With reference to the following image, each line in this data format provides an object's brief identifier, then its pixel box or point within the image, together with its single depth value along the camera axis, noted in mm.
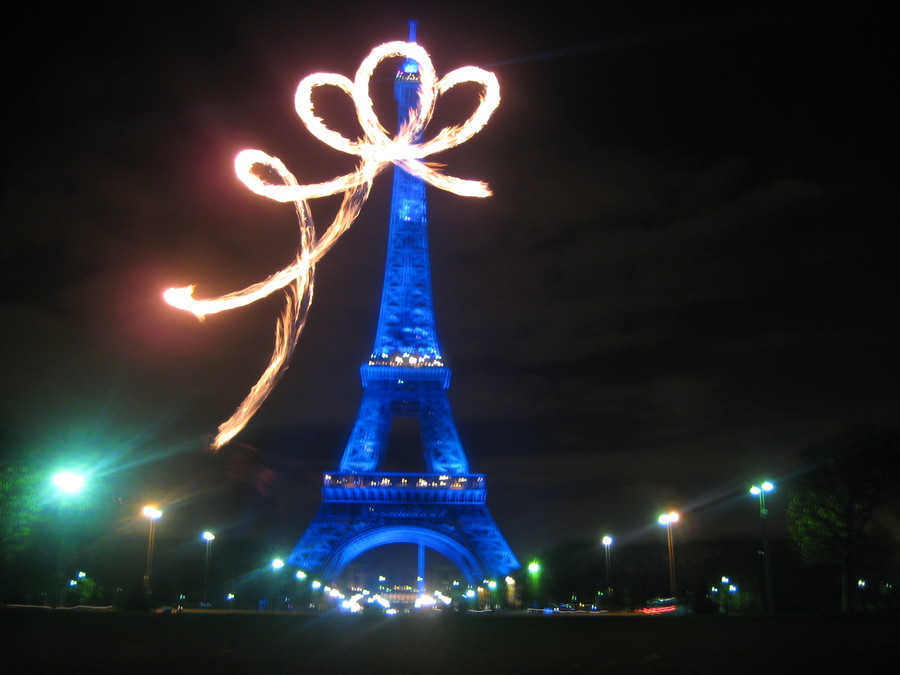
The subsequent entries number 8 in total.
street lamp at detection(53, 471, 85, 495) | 40562
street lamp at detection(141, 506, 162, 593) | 51062
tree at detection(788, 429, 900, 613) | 52094
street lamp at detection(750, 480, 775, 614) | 44075
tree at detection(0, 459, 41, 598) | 42781
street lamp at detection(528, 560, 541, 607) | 82812
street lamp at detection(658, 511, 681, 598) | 53031
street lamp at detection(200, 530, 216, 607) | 77312
